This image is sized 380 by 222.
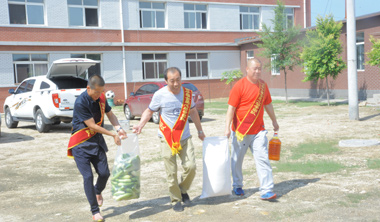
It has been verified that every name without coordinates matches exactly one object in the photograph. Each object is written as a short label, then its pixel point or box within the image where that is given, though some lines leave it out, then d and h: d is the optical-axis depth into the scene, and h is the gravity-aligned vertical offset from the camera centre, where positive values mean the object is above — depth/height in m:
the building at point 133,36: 23.94 +2.88
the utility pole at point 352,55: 13.67 +0.57
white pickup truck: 13.27 -0.28
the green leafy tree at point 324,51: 19.38 +1.06
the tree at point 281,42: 22.94 +1.79
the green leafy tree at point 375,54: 14.97 +0.62
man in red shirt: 5.73 -0.57
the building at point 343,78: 21.02 -0.24
